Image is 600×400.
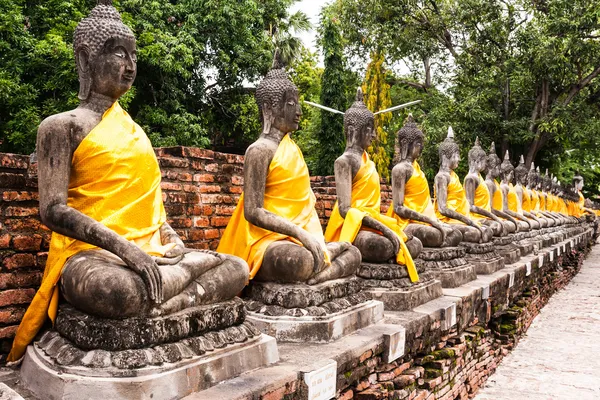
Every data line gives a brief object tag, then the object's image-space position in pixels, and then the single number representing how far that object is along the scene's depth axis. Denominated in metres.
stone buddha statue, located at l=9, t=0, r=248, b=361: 2.51
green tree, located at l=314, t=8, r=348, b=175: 20.97
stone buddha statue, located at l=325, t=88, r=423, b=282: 4.85
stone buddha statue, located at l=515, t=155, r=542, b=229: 12.87
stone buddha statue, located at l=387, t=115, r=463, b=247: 5.81
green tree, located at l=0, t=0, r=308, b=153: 12.19
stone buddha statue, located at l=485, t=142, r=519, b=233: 9.96
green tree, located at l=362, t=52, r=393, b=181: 21.72
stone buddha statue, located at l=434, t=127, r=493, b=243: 7.33
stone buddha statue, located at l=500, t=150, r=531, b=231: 11.23
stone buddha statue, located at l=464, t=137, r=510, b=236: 8.72
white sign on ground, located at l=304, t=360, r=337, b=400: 2.93
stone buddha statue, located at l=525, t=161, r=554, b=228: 14.18
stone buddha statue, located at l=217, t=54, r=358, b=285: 3.70
